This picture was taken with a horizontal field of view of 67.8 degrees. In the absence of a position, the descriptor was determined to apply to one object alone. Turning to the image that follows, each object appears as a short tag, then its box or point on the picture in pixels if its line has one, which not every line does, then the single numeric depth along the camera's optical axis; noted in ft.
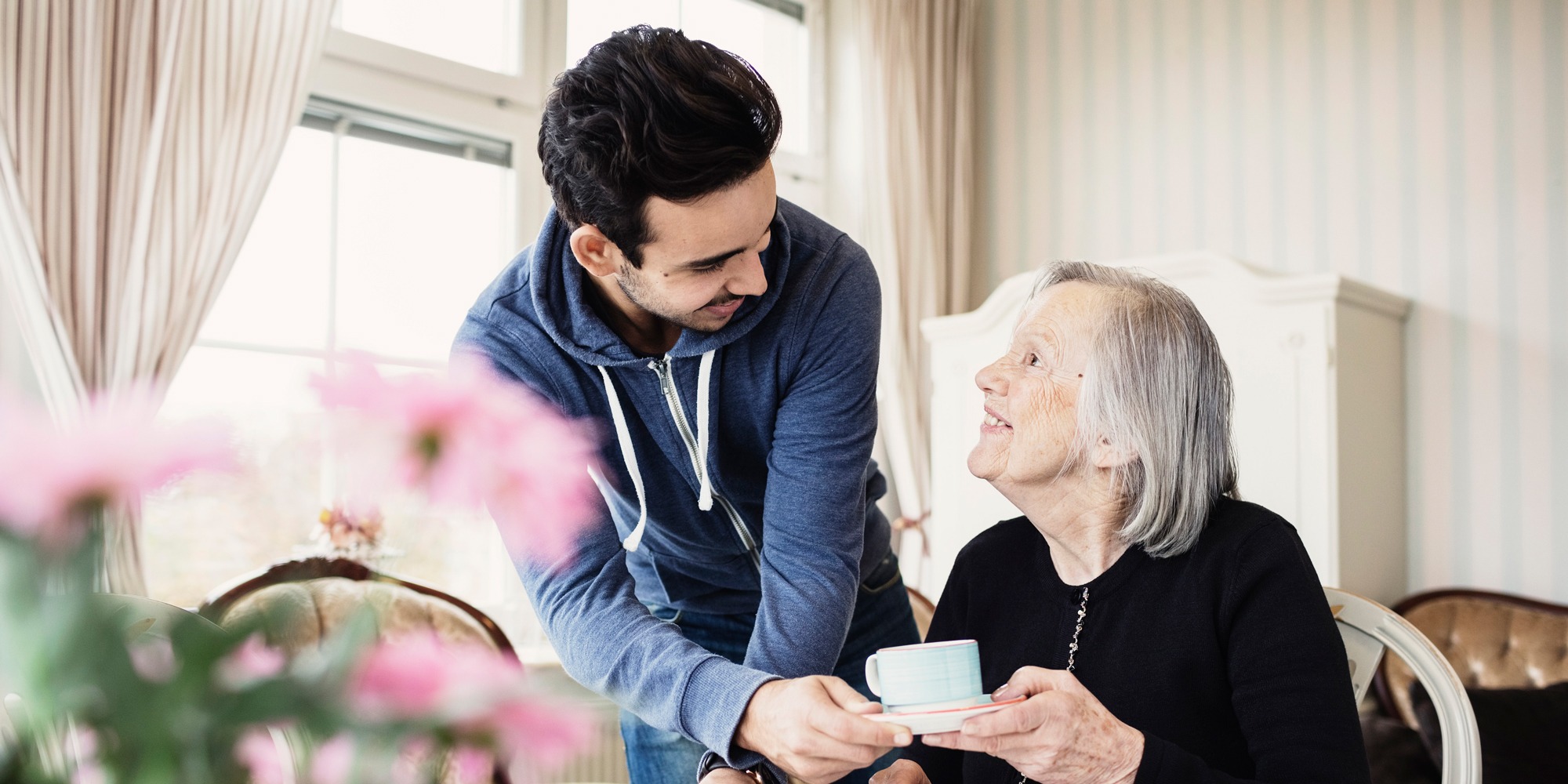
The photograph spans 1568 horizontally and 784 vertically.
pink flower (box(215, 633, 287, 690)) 1.13
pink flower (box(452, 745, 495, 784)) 1.21
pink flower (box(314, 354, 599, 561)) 1.04
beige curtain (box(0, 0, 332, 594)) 7.72
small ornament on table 8.64
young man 3.94
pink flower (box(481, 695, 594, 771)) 1.07
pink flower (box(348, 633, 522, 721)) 1.06
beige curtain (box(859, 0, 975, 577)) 13.70
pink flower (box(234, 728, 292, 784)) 1.22
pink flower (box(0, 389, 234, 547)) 0.94
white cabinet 9.83
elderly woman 3.91
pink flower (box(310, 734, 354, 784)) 1.22
